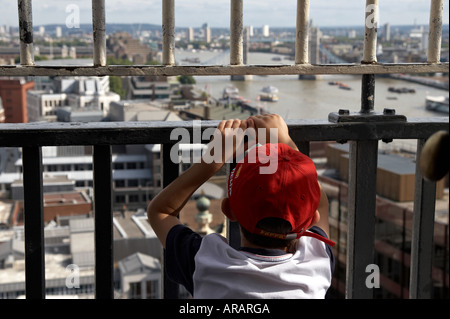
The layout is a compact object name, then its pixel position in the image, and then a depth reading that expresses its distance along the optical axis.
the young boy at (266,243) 0.97
